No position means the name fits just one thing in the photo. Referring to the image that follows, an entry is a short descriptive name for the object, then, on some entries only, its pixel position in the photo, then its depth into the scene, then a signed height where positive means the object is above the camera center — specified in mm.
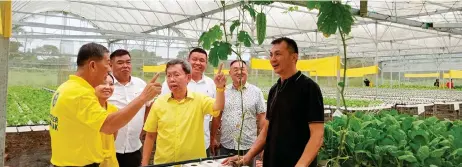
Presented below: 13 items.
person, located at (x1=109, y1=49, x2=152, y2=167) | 2758 -231
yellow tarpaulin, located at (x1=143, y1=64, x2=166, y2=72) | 9801 +408
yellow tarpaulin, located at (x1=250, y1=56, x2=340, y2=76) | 5297 +332
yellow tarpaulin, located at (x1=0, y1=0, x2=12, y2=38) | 1219 +214
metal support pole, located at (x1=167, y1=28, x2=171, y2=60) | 19219 +1735
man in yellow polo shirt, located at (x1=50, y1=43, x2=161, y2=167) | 1666 -159
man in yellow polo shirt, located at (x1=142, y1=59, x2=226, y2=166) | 2240 -246
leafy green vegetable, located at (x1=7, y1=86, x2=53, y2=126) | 4520 -477
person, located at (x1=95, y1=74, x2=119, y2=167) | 2006 -354
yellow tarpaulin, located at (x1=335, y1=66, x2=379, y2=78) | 7741 +334
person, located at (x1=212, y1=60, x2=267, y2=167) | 2875 -278
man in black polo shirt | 1613 -156
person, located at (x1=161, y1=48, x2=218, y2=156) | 2954 -8
